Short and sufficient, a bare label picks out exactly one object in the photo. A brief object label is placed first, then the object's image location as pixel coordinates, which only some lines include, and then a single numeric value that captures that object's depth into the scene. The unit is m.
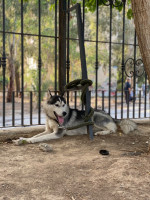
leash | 4.53
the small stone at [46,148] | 3.84
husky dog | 5.00
